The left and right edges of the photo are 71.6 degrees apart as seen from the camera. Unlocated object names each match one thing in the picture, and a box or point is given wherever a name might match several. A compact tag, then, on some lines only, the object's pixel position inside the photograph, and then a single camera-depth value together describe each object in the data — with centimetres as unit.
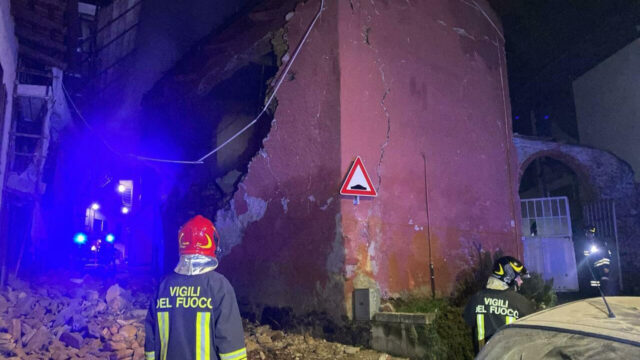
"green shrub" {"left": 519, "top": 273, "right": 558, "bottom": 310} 750
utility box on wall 566
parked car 216
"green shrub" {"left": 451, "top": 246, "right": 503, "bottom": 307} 696
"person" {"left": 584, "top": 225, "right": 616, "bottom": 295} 938
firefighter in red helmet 291
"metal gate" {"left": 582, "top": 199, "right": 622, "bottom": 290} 1127
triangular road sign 598
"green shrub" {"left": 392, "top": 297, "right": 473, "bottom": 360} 531
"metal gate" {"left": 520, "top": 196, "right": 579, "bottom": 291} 1030
